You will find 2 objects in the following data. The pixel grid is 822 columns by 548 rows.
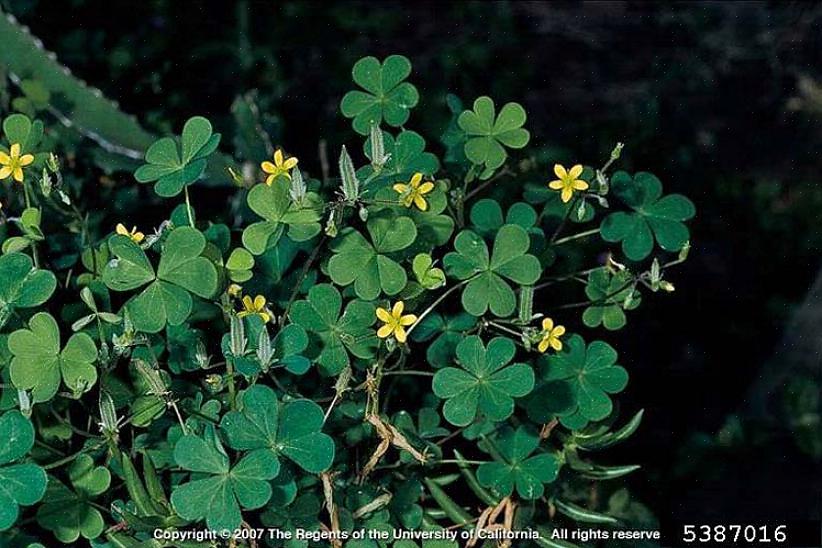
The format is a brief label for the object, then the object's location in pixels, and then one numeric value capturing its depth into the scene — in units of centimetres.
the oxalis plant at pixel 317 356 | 54
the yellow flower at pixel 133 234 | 55
